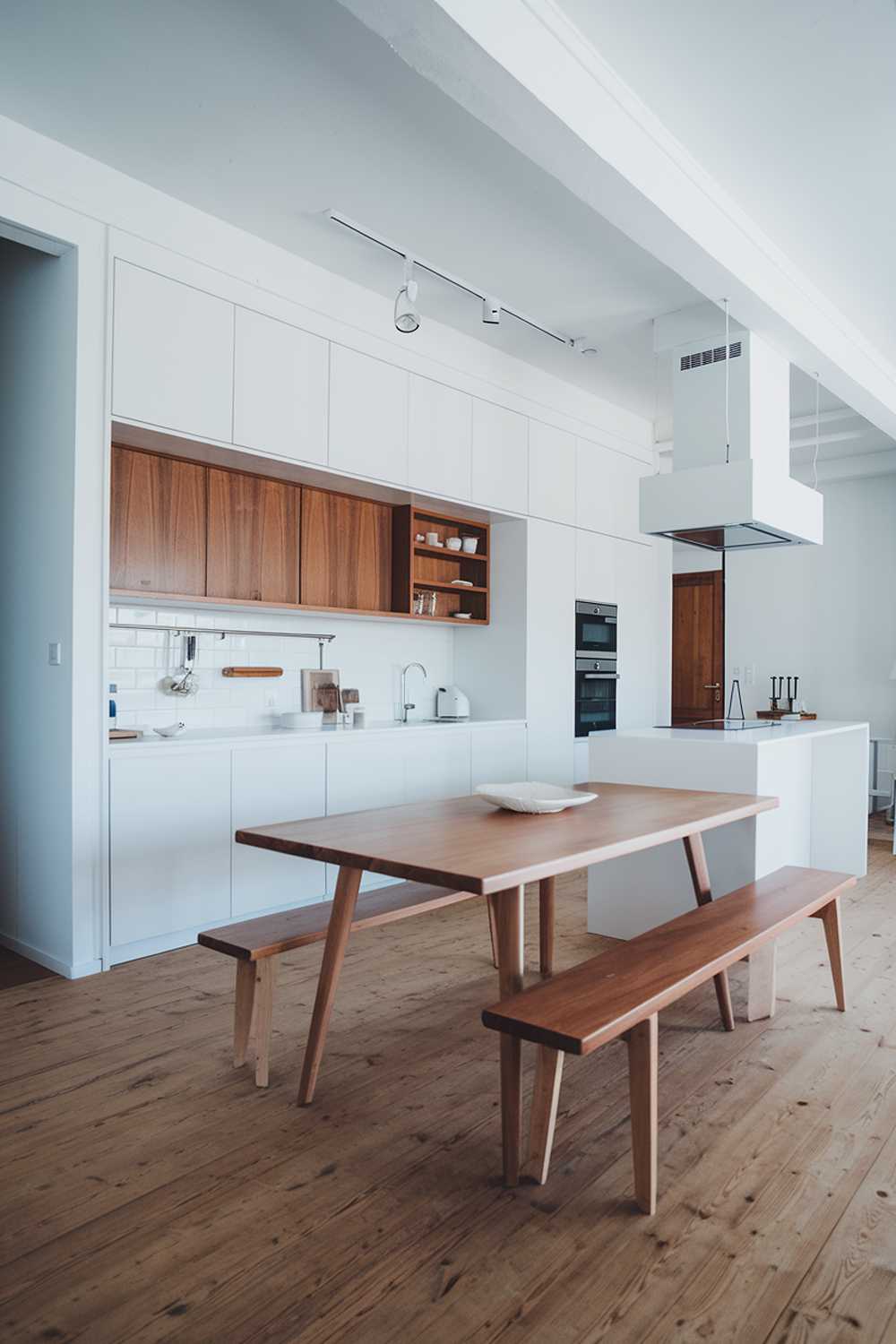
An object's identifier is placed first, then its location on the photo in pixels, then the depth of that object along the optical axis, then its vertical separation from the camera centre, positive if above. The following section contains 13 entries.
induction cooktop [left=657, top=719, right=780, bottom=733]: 4.01 -0.26
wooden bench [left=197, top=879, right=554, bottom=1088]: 2.32 -0.72
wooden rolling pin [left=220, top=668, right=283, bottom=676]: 4.31 -0.02
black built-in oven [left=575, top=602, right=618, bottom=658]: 5.74 +0.26
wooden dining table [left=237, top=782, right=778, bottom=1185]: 1.91 -0.42
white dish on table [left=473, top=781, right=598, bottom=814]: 2.58 -0.39
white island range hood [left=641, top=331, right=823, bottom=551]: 4.01 +1.01
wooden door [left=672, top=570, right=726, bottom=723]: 8.48 +0.23
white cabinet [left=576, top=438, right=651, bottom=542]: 5.80 +1.21
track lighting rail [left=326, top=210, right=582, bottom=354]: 3.64 +1.79
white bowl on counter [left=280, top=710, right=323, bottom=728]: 4.22 -0.24
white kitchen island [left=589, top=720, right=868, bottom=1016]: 3.43 -0.57
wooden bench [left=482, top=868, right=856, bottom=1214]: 1.73 -0.70
